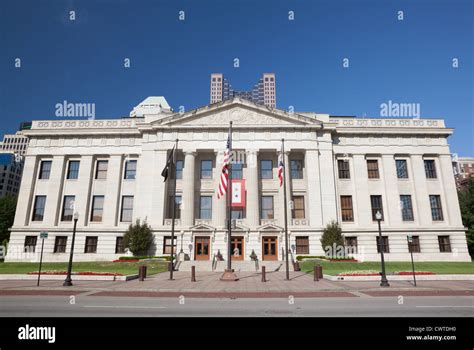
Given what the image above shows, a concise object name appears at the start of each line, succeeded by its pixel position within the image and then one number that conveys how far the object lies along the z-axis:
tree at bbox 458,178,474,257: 48.91
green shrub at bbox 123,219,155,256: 35.44
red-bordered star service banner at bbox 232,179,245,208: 36.78
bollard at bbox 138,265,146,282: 21.38
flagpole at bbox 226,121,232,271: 20.55
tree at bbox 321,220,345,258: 35.45
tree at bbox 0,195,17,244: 54.81
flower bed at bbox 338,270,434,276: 21.86
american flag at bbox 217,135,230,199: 22.47
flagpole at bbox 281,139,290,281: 21.58
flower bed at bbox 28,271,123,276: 22.33
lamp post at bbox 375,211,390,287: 17.75
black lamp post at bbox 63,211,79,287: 18.66
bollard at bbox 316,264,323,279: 21.45
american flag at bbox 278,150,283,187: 26.02
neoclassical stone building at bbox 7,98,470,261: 38.25
